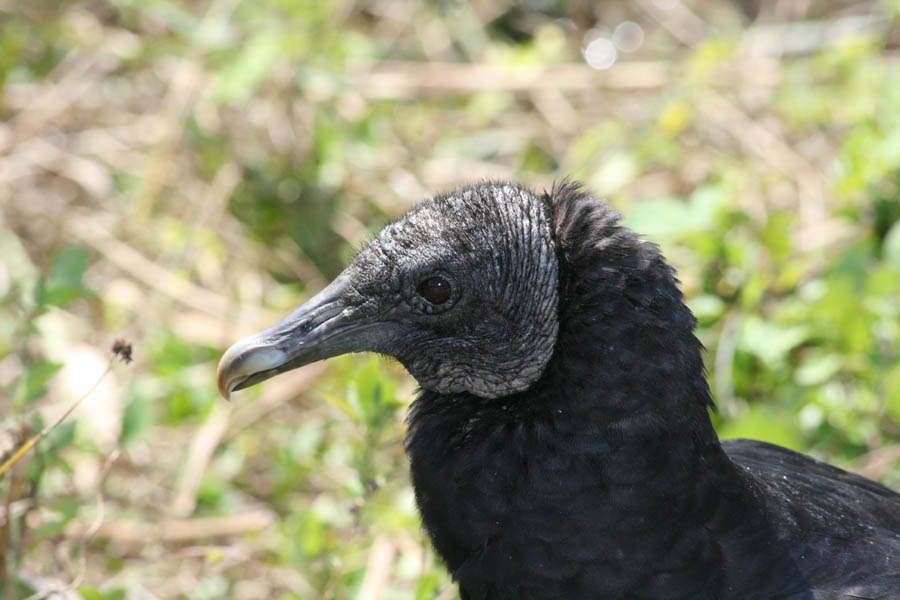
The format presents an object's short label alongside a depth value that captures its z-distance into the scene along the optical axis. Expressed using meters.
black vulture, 4.30
